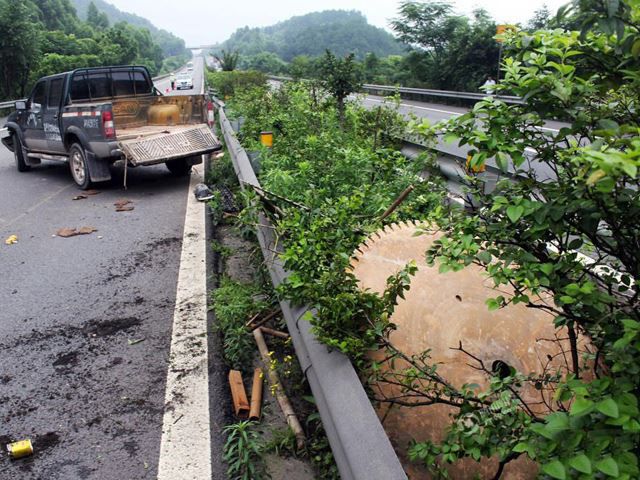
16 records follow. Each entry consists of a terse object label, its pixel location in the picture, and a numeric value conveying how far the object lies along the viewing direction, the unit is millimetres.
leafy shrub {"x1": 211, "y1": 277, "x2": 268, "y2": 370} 3819
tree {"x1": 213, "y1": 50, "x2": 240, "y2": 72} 41188
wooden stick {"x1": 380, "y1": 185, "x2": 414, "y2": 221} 3400
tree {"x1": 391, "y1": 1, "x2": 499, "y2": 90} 37375
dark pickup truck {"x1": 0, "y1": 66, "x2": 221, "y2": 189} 9023
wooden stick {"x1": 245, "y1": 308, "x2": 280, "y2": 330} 4105
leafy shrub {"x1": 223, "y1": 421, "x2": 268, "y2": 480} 2707
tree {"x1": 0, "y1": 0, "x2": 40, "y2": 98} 31438
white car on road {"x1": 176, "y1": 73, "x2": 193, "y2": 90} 58806
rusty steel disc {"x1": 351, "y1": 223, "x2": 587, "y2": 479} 2479
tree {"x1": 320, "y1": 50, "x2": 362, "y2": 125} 10766
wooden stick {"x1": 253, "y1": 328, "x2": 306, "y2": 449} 2963
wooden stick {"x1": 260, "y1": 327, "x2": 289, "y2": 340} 3961
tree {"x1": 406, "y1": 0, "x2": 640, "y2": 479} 1376
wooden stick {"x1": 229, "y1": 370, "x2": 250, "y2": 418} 3248
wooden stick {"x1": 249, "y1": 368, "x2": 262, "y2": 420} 3168
